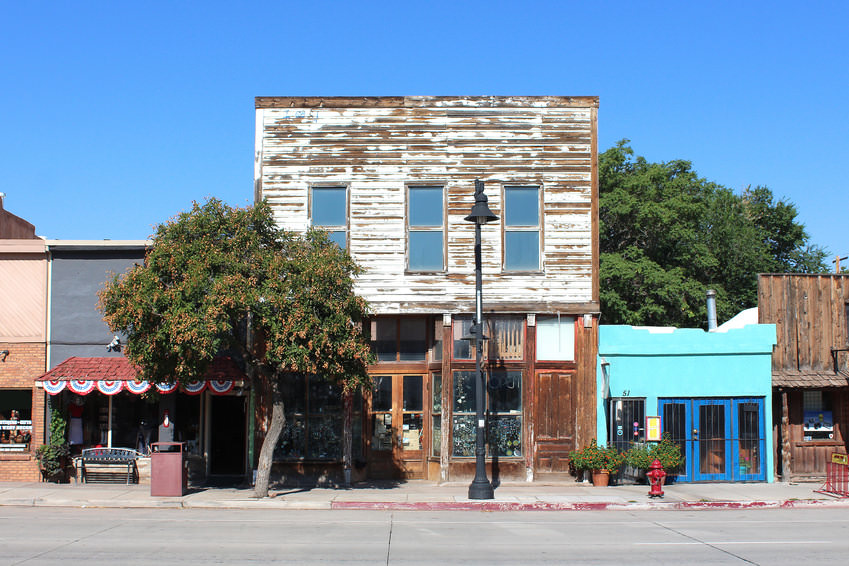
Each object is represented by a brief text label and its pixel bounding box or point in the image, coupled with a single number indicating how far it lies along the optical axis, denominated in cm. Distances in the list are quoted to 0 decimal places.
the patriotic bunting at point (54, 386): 1933
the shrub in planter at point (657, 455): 1945
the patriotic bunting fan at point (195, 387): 1927
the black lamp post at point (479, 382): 1748
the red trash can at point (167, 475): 1792
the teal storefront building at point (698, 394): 2053
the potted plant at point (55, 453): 1975
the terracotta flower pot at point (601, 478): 1969
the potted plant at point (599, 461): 1952
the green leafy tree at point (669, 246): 3509
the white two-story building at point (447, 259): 2023
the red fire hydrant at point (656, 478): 1783
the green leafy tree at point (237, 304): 1605
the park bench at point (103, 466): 2008
